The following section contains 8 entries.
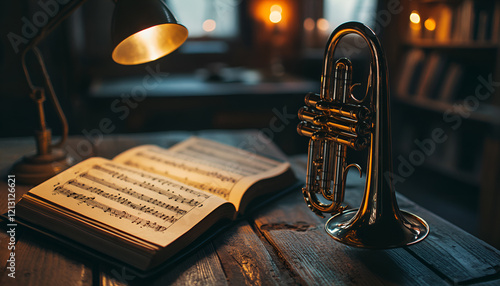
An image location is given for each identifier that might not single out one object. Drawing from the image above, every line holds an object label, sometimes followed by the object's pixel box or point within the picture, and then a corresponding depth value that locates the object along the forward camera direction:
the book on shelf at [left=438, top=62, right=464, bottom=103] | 2.63
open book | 0.67
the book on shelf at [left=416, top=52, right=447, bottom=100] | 2.76
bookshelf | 2.27
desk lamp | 0.82
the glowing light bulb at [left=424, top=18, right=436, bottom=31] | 2.88
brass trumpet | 0.67
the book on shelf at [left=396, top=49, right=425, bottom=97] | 2.96
